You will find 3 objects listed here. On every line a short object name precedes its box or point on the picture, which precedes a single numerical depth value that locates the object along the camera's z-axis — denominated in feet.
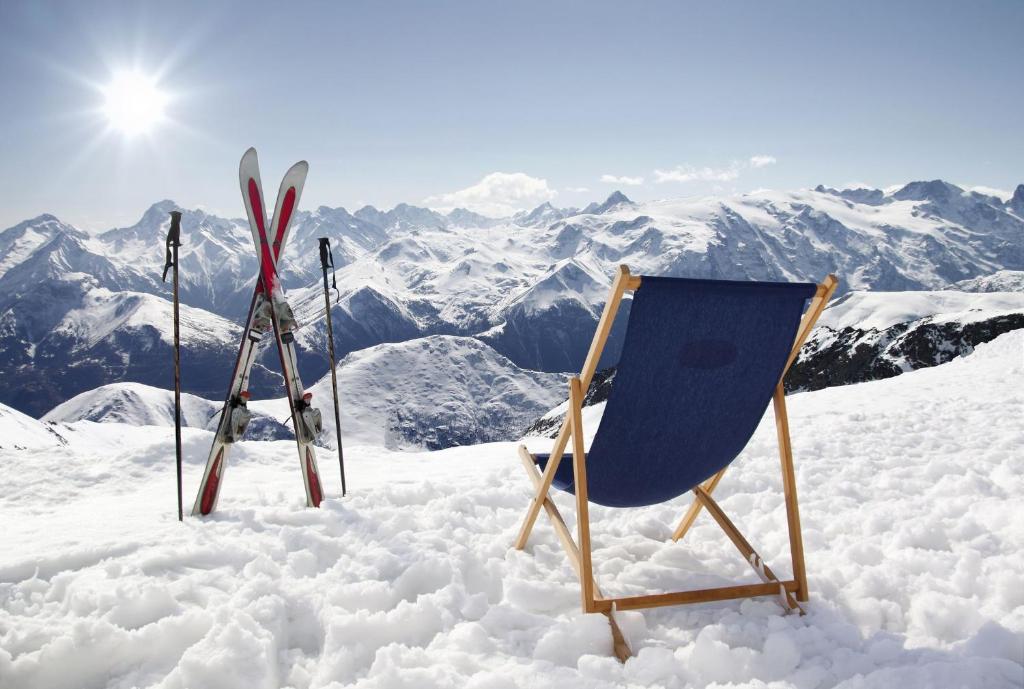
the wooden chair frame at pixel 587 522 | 10.19
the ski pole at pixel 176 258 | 16.44
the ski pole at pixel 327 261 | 20.61
